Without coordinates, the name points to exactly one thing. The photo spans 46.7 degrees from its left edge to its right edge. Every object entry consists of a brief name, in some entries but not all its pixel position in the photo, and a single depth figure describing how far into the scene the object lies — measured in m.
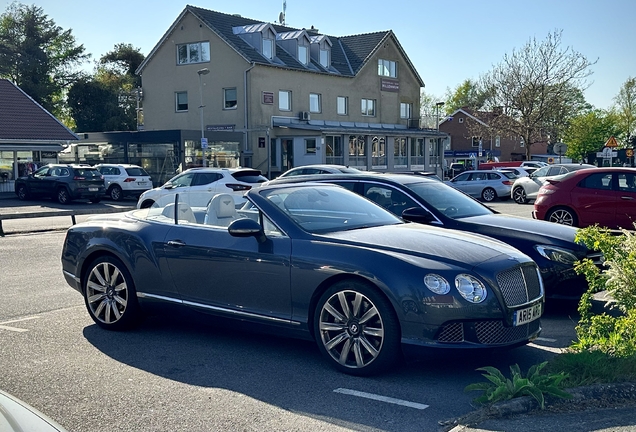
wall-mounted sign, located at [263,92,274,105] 45.01
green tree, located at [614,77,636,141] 86.19
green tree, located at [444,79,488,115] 125.14
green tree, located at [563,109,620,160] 82.19
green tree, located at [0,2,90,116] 64.31
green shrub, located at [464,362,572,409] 4.76
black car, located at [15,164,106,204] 29.72
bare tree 52.81
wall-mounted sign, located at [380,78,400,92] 54.75
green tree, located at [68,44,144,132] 65.75
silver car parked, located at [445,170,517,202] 34.16
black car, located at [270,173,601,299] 8.00
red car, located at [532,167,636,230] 14.43
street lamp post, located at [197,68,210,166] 36.22
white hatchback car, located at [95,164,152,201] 32.62
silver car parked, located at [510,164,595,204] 31.70
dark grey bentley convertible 5.44
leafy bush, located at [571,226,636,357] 5.57
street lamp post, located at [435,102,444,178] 56.88
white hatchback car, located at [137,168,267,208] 24.52
